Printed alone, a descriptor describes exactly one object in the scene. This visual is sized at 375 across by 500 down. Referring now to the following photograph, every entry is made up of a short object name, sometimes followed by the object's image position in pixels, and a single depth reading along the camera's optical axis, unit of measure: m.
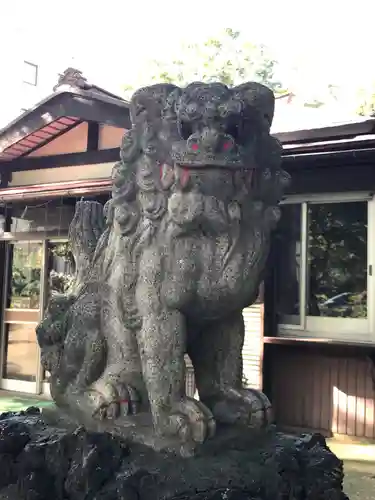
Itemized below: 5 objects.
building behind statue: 5.95
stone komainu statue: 2.02
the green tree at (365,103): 15.30
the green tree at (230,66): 19.48
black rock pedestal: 1.84
